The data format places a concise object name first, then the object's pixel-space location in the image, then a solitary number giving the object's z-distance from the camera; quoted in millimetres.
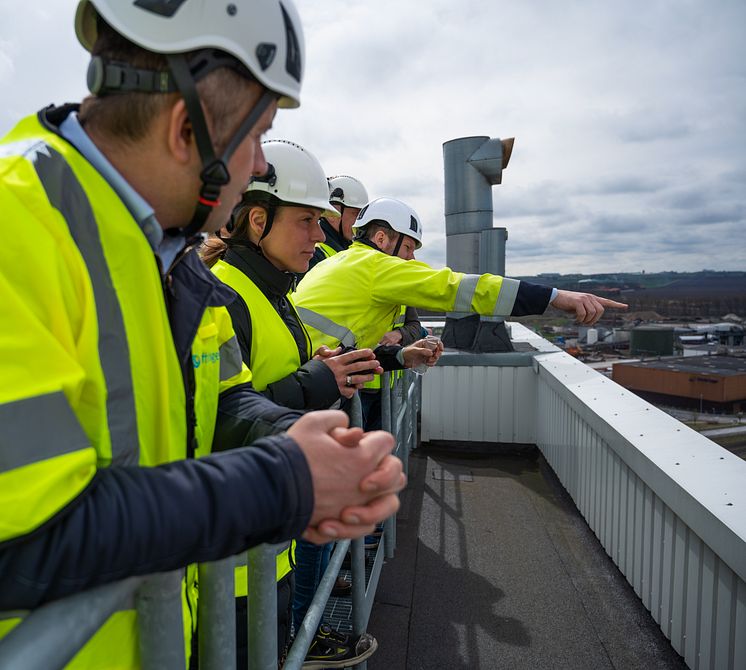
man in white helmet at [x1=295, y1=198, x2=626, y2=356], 2885
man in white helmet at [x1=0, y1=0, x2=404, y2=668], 653
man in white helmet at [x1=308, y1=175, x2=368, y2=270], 4762
